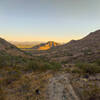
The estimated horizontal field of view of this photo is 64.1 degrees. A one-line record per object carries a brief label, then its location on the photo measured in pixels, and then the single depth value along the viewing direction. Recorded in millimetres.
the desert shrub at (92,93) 3904
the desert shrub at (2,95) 3862
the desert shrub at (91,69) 7196
